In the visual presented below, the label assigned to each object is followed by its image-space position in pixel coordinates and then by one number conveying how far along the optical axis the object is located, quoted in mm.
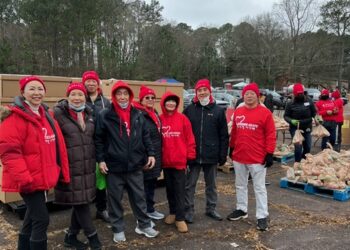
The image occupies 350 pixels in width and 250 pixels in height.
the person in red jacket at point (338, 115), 10438
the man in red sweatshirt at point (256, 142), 4785
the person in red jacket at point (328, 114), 10305
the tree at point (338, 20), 60000
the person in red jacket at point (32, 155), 3145
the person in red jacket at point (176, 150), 4730
